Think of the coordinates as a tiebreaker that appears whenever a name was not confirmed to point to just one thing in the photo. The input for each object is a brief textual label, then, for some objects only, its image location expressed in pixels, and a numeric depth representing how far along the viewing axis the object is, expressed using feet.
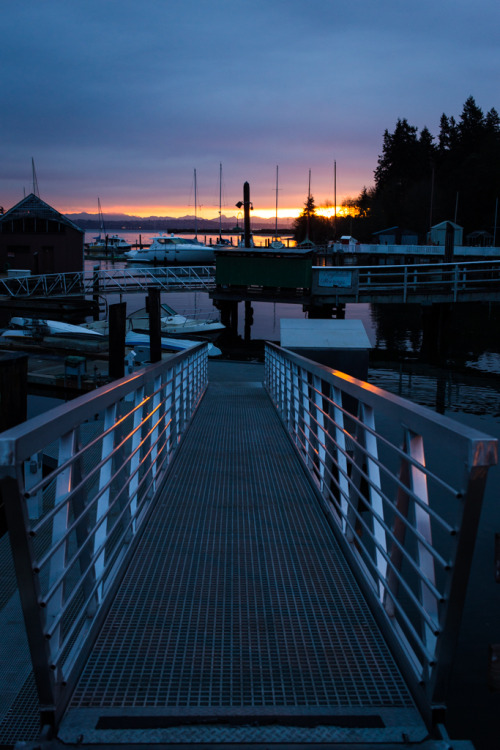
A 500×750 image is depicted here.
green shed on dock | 95.35
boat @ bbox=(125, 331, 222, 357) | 82.45
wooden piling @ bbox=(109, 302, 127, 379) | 50.34
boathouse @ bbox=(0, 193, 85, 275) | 151.33
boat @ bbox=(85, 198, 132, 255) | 409.94
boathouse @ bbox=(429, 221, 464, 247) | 184.14
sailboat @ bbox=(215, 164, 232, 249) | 273.60
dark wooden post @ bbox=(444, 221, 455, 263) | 101.52
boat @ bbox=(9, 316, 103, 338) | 83.10
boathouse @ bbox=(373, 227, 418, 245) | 213.66
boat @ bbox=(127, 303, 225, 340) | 96.27
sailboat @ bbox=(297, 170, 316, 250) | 233.06
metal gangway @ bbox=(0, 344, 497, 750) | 7.29
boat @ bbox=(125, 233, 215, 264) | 260.21
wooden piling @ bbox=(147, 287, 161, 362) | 51.42
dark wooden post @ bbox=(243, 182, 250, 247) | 127.85
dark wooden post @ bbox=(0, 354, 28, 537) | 22.93
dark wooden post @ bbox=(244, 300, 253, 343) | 118.66
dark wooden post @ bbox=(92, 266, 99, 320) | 118.36
